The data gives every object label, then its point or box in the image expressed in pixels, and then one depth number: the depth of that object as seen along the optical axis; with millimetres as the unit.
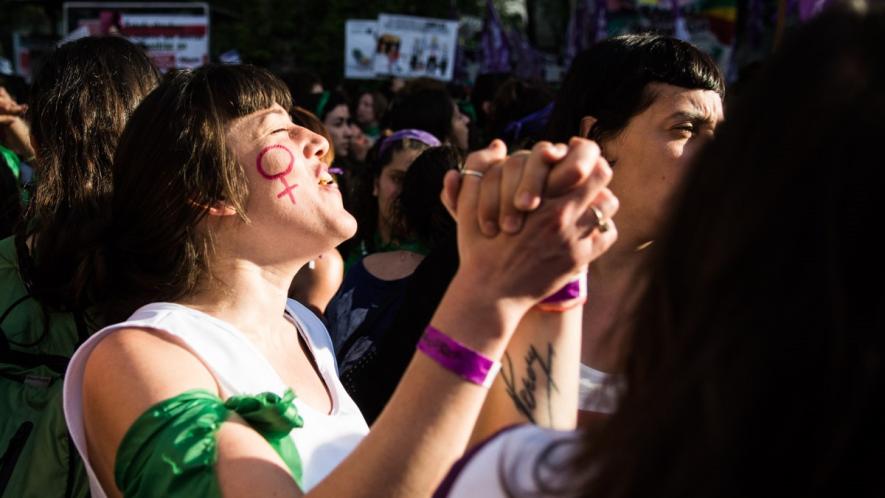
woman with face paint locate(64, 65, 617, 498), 1309
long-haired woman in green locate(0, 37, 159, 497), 2098
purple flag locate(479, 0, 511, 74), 13086
